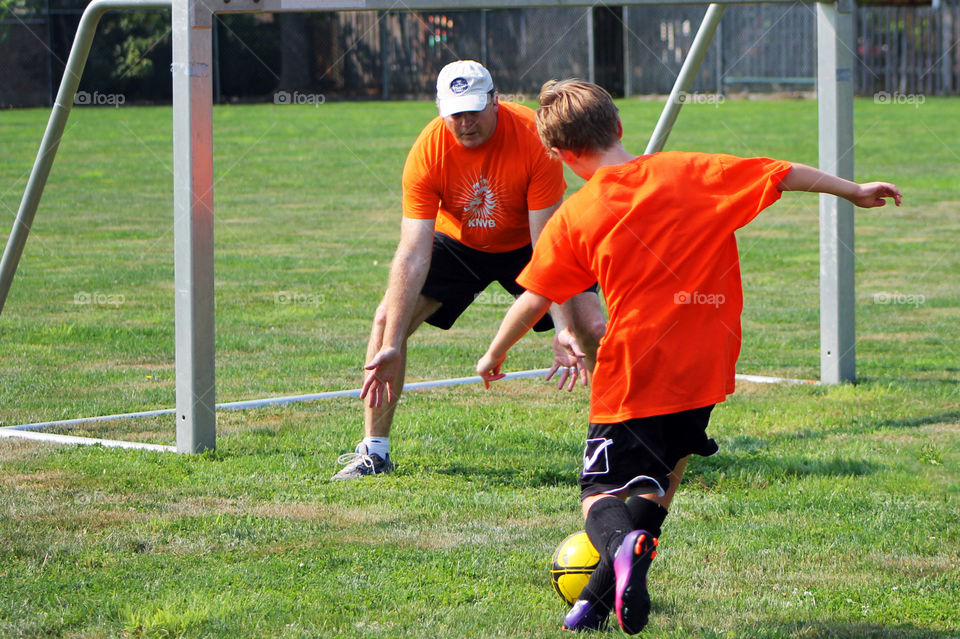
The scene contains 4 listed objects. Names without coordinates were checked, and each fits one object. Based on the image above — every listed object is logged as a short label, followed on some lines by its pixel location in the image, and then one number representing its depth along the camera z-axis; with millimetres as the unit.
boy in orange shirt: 7551
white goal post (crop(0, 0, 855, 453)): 12187
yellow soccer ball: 8070
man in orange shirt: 10844
